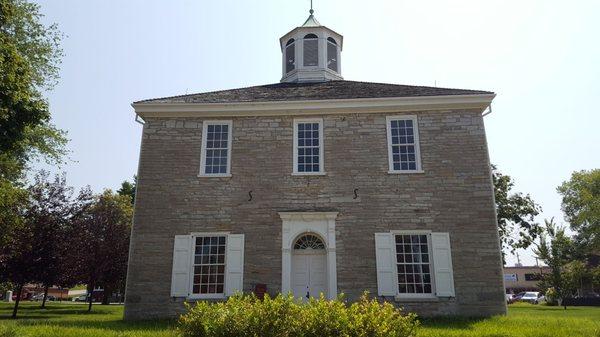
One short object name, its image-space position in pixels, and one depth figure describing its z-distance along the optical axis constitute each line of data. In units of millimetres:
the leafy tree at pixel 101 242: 23422
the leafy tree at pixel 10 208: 18016
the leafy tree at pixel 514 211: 28391
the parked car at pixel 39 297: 52203
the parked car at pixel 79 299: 53034
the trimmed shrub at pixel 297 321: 6730
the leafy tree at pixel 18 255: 19703
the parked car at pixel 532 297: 42562
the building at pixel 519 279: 69125
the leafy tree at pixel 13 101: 11211
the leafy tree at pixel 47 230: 20984
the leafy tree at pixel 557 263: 31641
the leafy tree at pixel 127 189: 43969
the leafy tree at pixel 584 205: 44281
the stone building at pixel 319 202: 13633
